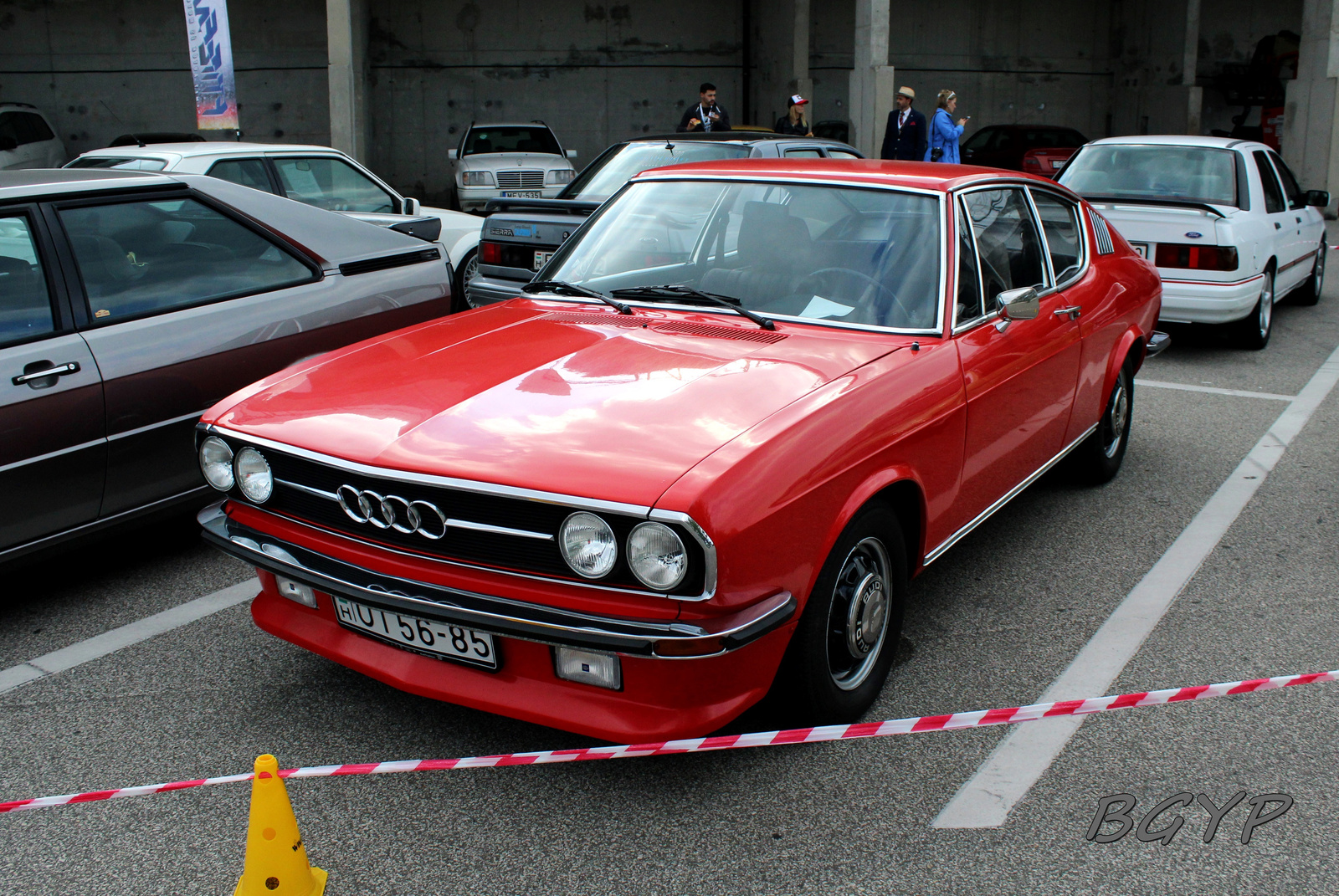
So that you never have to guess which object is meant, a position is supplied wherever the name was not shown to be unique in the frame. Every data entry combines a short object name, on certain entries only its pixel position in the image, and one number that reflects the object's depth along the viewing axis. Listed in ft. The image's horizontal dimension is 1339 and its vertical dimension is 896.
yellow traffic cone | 7.43
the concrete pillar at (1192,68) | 87.92
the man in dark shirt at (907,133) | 46.03
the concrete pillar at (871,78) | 65.51
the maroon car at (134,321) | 12.21
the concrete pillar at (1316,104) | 62.69
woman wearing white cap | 49.75
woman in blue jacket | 44.83
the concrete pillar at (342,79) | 60.59
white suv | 58.18
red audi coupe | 8.18
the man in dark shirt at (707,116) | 44.75
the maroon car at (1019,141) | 77.87
